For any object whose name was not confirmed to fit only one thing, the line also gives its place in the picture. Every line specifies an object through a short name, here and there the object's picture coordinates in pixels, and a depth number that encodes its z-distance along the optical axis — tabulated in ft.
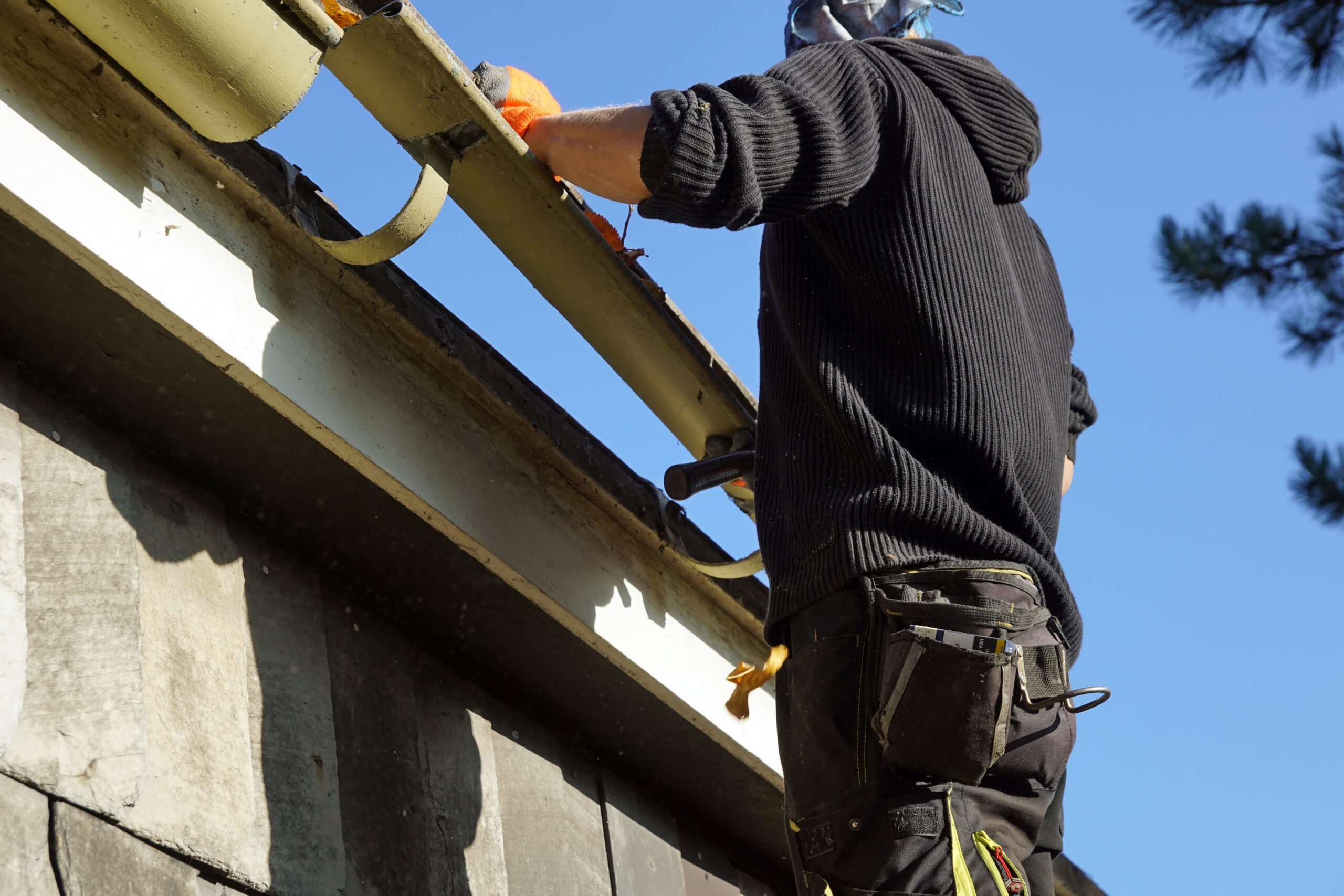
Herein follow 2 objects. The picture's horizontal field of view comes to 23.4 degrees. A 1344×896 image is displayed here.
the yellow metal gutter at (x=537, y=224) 11.89
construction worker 11.65
